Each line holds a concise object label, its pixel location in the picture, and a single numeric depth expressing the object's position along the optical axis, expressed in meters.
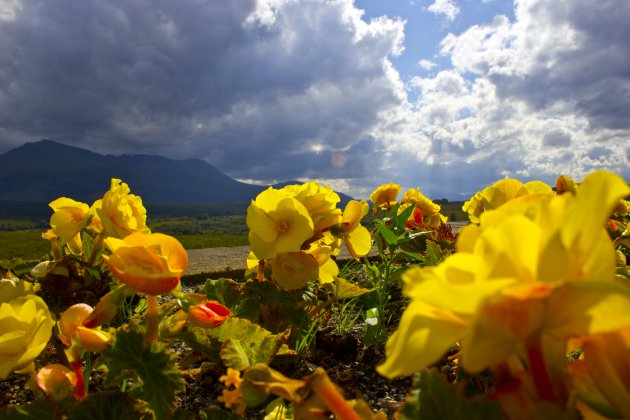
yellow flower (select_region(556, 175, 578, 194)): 0.61
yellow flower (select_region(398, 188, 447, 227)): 1.19
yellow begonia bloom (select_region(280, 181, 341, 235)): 0.50
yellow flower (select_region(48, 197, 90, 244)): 0.57
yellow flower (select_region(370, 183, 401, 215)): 1.15
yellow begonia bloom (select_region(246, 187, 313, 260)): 0.46
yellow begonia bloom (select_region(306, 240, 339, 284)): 0.55
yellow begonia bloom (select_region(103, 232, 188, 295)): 0.24
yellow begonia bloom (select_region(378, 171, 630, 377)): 0.12
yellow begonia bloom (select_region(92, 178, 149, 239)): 0.50
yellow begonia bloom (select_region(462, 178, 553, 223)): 0.38
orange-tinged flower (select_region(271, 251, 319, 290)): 0.49
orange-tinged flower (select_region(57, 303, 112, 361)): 0.28
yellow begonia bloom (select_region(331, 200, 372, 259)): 0.54
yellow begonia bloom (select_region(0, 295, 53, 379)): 0.23
